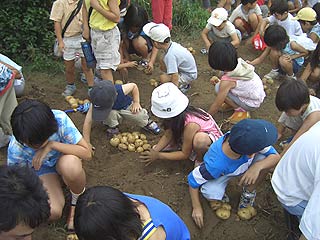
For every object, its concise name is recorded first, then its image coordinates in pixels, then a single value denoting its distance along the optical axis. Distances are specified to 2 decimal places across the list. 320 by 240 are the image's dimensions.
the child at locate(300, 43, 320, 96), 4.70
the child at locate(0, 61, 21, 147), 3.69
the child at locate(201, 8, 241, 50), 5.36
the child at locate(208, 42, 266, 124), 3.99
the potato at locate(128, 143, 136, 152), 4.04
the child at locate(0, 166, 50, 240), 2.07
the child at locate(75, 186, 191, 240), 1.91
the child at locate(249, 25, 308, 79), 5.01
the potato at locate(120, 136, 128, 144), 4.08
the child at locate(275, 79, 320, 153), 3.32
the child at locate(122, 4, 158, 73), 4.95
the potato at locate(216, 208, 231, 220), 3.34
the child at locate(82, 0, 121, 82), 4.09
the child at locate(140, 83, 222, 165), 3.40
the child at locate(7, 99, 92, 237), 2.81
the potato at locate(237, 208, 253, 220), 3.35
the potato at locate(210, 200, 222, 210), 3.40
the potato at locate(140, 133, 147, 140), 4.16
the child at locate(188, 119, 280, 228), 2.85
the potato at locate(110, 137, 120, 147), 4.07
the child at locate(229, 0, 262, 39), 6.06
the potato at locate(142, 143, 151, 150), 4.03
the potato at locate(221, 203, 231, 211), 3.39
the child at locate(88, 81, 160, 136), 3.57
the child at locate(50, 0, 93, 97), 4.41
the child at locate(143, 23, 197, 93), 4.48
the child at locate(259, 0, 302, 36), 5.56
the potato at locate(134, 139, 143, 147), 4.07
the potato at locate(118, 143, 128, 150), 4.06
